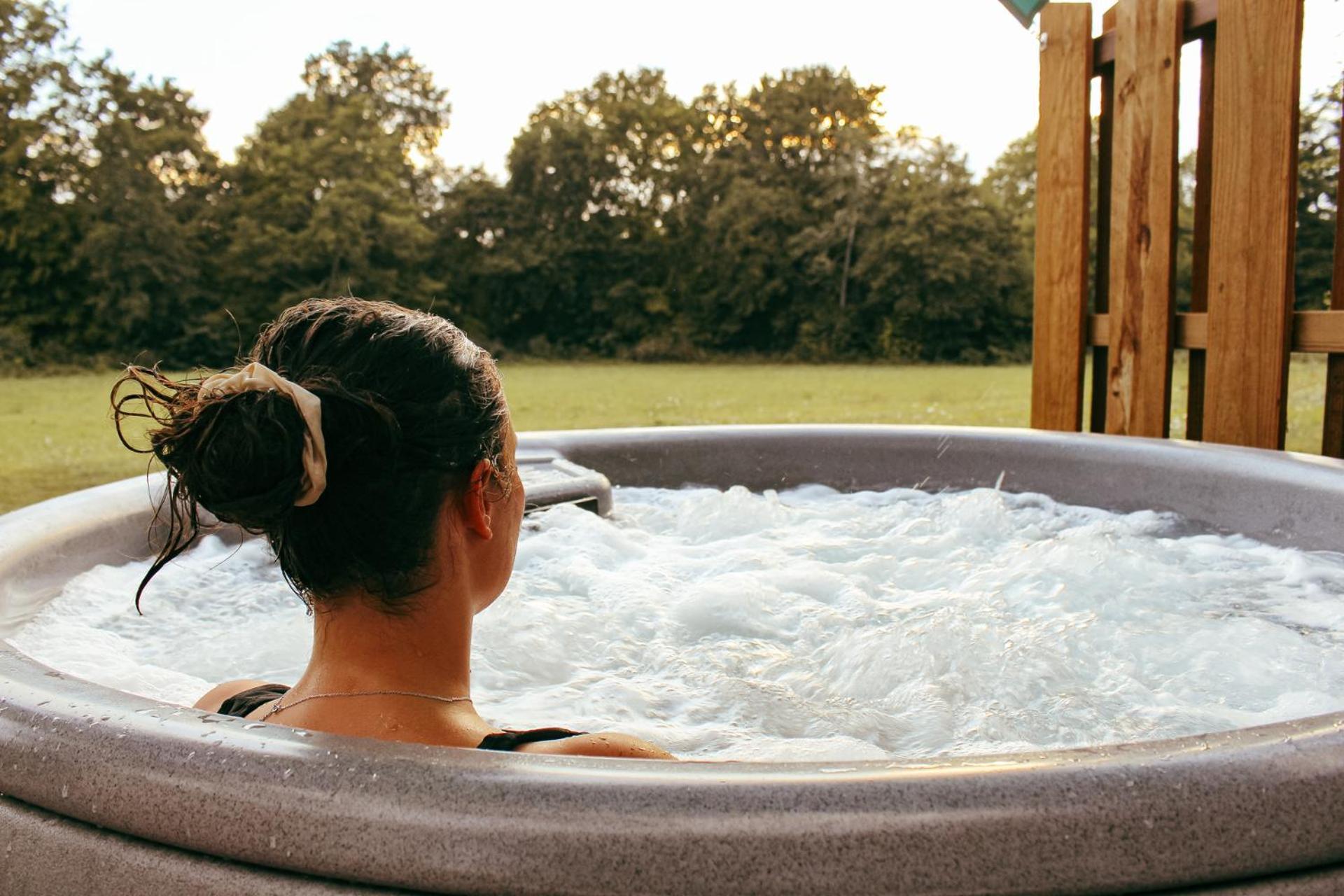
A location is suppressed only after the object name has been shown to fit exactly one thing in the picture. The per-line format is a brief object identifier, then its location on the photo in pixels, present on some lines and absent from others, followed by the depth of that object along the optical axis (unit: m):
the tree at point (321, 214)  16.83
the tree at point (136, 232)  15.20
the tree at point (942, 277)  17.58
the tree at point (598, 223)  19.31
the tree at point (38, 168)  14.83
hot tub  0.71
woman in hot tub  0.90
